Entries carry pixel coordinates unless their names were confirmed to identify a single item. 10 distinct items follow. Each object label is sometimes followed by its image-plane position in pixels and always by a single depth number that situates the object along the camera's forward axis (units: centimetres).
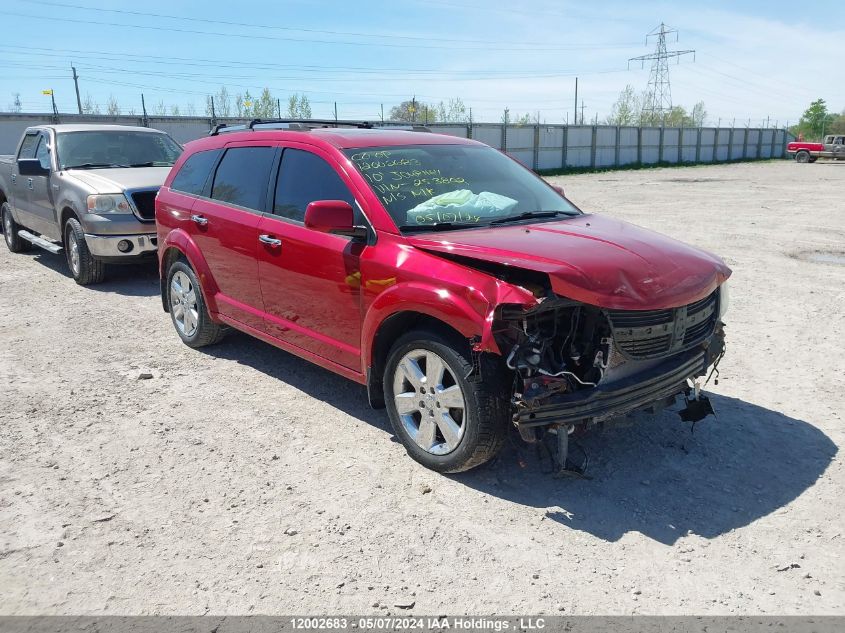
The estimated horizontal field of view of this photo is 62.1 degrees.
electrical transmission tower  6419
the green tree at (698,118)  5648
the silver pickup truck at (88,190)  847
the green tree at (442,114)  4709
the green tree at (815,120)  7650
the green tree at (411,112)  4228
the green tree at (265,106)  4638
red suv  344
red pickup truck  4503
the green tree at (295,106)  5497
